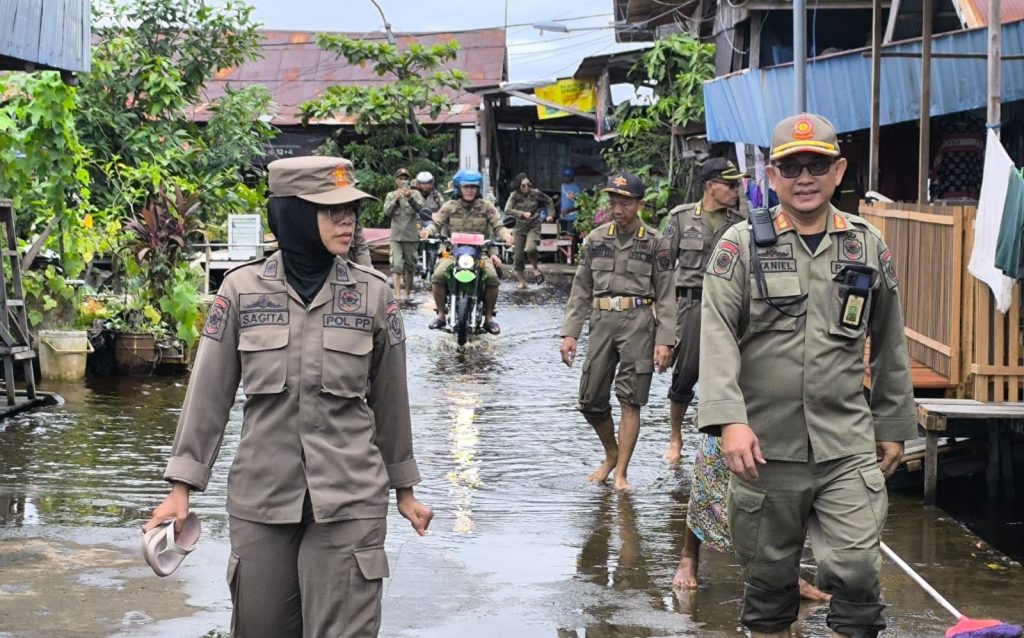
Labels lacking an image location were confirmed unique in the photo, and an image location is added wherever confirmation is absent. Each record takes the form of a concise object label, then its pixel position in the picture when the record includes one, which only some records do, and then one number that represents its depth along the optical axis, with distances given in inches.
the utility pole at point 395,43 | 1279.5
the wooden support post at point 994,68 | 350.9
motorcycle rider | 634.8
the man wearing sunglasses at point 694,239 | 349.1
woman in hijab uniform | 167.6
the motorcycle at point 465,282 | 617.6
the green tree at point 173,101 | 887.1
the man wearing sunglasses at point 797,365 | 183.6
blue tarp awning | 508.7
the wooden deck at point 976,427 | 312.8
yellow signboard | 1200.8
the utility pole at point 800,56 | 538.9
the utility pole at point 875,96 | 453.1
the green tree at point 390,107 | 1256.8
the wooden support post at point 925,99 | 408.8
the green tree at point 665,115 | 903.1
